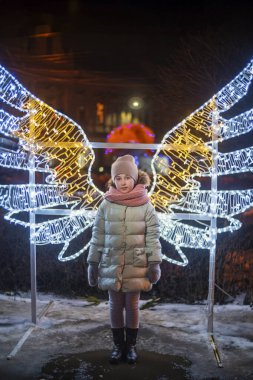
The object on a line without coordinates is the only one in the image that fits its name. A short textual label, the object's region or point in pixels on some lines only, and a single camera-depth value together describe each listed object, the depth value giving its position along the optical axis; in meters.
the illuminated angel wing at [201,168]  4.78
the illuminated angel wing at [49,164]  5.00
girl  4.21
